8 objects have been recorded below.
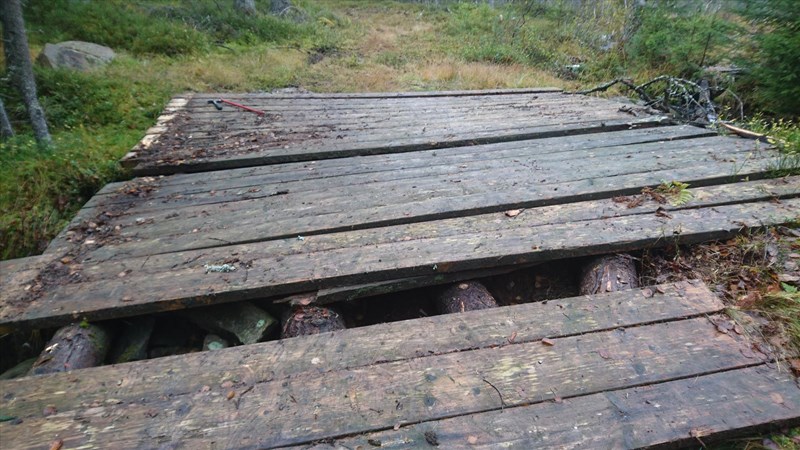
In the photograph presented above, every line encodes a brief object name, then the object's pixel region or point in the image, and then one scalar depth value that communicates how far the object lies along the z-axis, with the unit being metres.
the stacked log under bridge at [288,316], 1.98
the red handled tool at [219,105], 5.51
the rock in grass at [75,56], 7.31
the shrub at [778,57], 5.41
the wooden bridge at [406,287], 1.47
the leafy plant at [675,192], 2.78
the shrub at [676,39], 7.54
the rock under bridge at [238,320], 2.09
